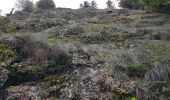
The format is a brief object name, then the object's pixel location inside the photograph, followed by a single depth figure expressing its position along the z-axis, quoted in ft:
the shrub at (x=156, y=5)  29.30
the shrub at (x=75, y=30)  18.85
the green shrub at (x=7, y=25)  19.42
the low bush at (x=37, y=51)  13.26
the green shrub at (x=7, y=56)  13.36
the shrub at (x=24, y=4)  42.47
